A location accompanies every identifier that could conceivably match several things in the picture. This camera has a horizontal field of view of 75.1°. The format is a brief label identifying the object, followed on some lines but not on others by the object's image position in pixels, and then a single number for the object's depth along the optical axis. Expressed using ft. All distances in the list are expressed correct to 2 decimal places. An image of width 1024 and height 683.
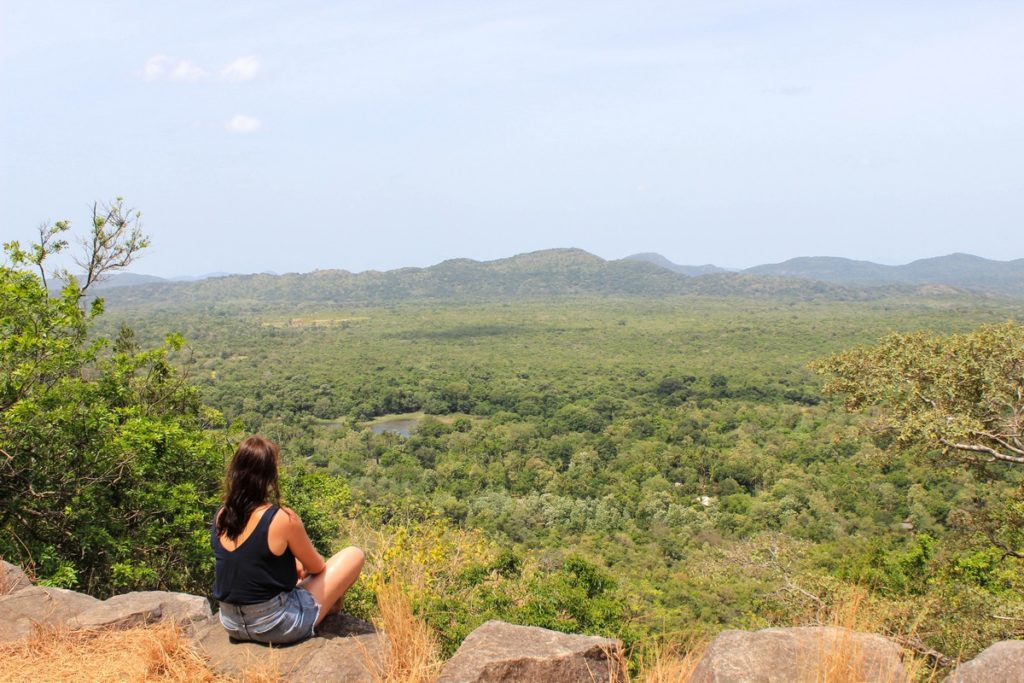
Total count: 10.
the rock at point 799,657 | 9.30
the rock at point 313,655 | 11.19
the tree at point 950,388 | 29.19
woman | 11.53
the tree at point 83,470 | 24.06
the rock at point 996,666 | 9.78
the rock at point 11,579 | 14.56
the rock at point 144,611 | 13.03
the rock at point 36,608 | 13.07
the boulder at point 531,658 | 10.68
